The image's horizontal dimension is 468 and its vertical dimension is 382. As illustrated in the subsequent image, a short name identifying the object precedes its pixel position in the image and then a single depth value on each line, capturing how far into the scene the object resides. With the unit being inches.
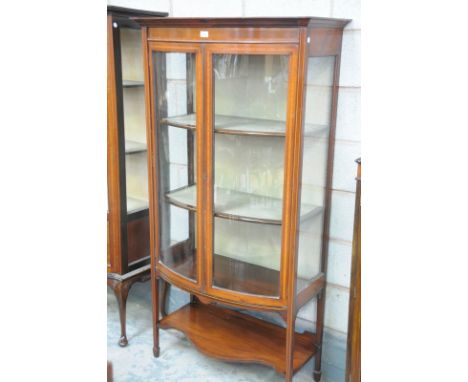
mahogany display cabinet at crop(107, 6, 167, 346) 80.4
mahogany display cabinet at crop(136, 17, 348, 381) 64.2
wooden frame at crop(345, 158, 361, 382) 61.4
